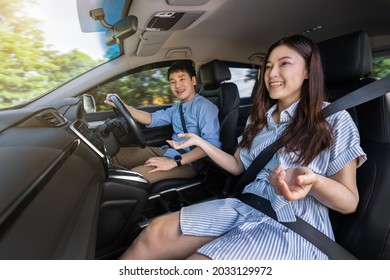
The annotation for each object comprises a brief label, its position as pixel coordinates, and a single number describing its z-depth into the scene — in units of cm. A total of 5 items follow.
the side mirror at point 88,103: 137
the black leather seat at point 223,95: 177
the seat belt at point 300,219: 75
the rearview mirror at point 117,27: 116
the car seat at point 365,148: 77
